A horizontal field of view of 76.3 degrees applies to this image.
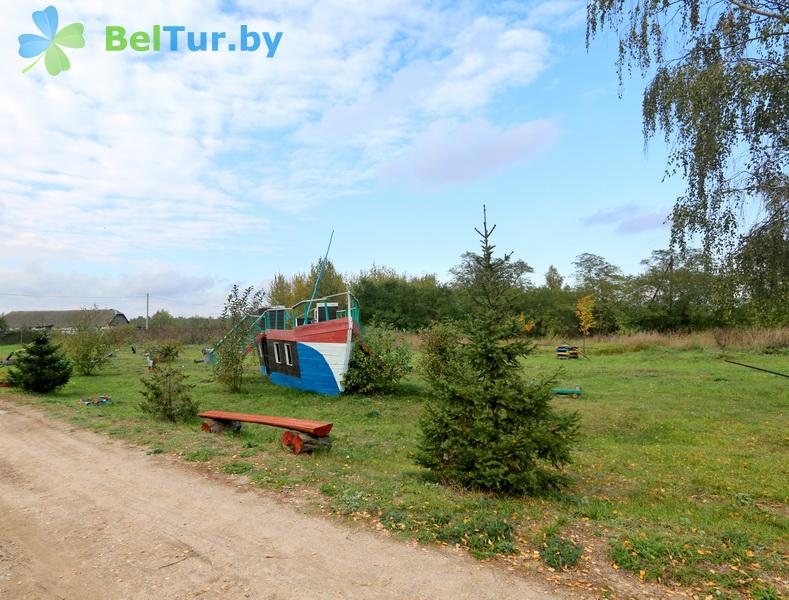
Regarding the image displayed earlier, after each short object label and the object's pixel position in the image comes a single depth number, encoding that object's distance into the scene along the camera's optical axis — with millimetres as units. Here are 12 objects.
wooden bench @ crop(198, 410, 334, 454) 7538
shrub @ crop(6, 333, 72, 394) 14992
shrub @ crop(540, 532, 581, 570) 3908
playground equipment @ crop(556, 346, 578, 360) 28875
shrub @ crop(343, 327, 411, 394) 15953
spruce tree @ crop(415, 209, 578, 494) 5473
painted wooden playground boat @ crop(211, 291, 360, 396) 15844
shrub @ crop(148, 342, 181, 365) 17141
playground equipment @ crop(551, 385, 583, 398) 15000
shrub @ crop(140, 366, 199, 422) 10148
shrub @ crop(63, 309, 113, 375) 22641
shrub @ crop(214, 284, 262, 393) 16969
